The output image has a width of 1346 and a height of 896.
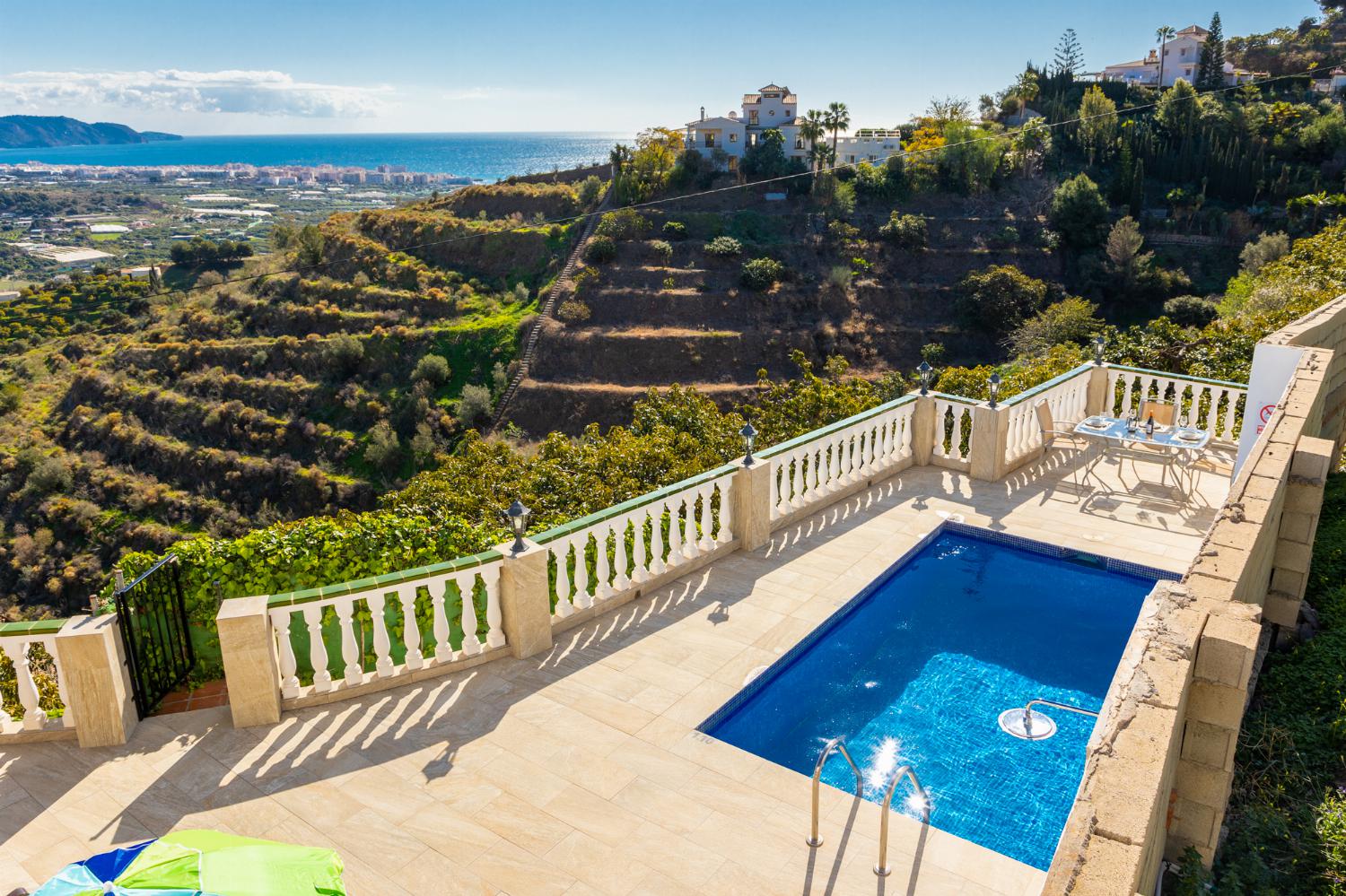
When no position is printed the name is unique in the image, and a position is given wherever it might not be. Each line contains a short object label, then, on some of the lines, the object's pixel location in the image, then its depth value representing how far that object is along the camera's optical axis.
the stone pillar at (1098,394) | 9.95
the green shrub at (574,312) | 44.47
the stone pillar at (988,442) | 8.61
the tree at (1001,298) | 43.91
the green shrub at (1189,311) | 41.62
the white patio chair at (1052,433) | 9.17
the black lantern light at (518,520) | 4.99
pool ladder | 3.60
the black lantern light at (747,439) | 6.67
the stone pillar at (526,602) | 5.33
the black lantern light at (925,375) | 8.83
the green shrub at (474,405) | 40.41
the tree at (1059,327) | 36.97
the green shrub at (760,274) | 45.47
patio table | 8.32
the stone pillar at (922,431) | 9.02
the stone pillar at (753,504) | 6.98
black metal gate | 4.68
